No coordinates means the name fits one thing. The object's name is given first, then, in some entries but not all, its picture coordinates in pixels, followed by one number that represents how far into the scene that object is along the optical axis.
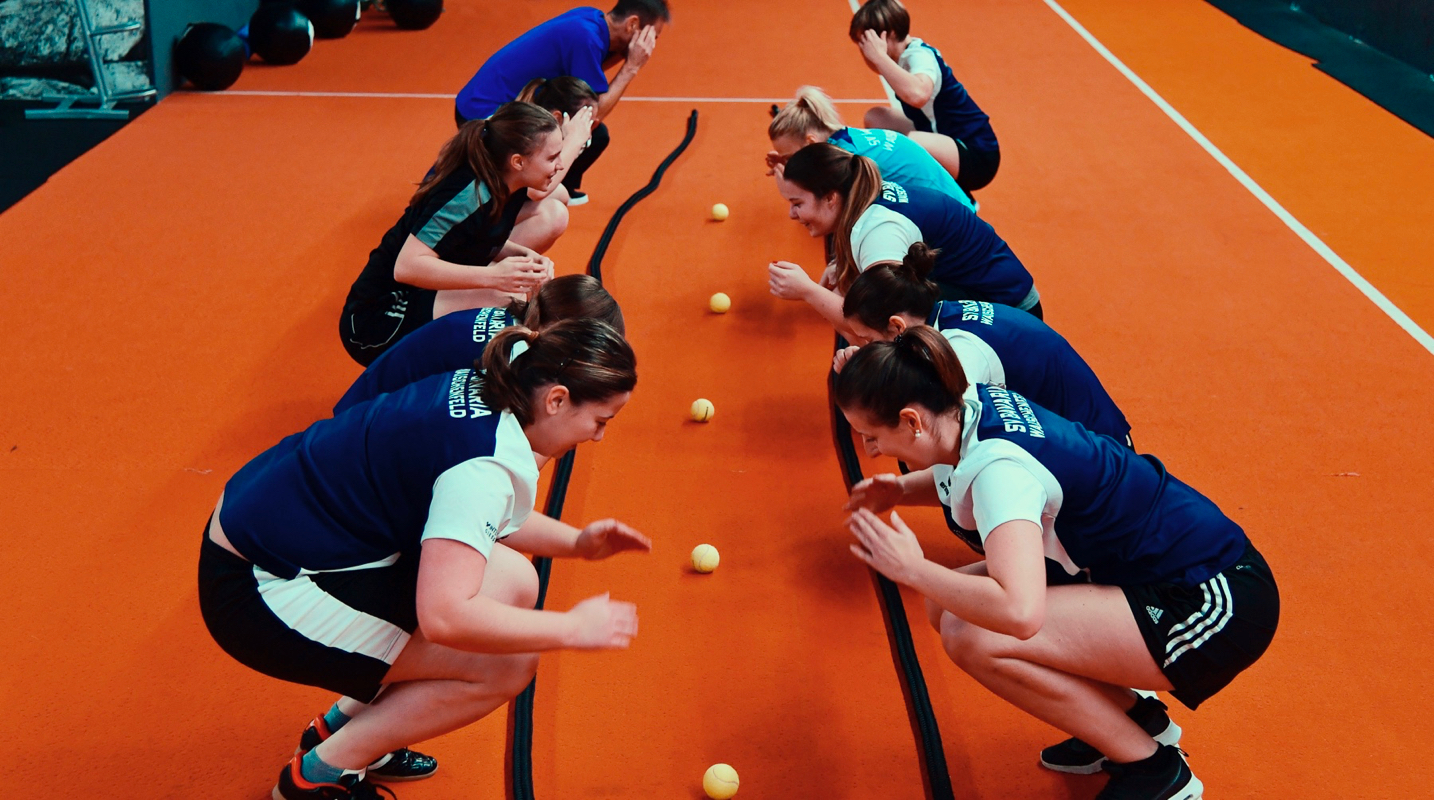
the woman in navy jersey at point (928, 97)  5.04
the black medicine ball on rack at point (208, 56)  7.37
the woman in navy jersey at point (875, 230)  3.58
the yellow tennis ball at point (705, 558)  3.29
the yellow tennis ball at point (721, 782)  2.54
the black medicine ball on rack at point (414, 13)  8.82
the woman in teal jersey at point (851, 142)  4.23
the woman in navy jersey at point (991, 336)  3.02
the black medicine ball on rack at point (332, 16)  8.44
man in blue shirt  5.23
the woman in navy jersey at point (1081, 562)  2.28
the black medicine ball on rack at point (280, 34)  7.96
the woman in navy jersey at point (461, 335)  2.87
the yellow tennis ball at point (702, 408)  4.03
